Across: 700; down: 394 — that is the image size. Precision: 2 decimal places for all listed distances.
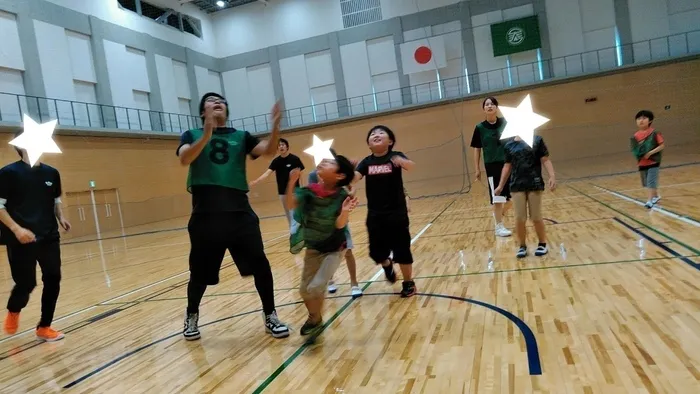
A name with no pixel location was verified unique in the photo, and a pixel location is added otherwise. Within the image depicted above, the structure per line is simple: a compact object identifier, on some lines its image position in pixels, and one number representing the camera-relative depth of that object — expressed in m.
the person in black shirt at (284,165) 7.13
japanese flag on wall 23.28
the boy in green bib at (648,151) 7.43
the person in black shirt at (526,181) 5.05
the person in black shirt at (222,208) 3.47
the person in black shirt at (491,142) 6.23
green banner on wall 22.48
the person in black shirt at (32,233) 4.00
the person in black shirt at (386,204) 4.21
